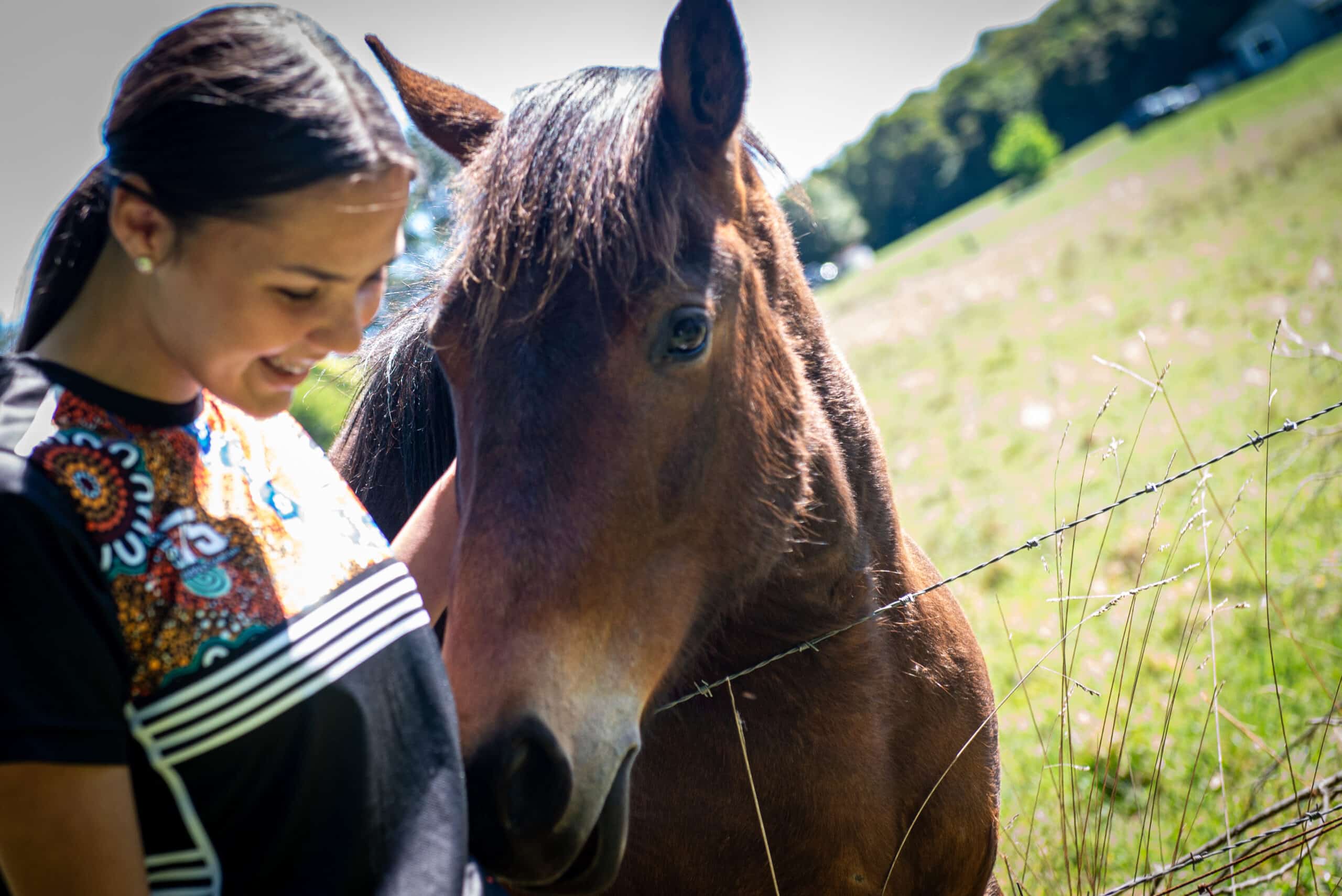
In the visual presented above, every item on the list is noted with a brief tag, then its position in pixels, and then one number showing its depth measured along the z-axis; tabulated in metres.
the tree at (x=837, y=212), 51.09
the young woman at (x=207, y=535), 0.98
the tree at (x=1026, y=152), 51.00
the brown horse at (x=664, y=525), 1.43
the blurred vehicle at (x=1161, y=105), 46.03
